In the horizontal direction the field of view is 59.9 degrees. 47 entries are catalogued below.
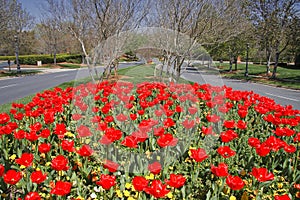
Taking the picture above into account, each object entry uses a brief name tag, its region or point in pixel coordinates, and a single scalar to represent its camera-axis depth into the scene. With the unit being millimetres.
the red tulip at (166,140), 2523
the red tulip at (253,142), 2766
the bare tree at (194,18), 8453
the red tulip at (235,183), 1940
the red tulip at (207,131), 3111
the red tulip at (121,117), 3396
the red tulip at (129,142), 2469
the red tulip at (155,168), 2154
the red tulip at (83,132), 2960
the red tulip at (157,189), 1803
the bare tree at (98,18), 8891
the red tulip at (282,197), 1814
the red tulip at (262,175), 2094
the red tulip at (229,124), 3319
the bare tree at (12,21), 19453
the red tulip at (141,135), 2737
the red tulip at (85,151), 2455
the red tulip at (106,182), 2002
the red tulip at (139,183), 1896
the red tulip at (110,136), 2691
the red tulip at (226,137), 2822
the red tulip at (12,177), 1901
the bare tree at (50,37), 32287
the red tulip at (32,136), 2752
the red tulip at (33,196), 1746
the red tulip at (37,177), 1988
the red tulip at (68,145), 2552
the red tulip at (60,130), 3023
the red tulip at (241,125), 3308
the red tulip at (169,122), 3363
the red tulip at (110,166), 2259
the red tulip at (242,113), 3828
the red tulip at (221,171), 2115
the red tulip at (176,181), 1989
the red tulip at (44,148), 2542
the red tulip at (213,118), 3658
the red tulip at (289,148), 2678
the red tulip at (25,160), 2217
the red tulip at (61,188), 1847
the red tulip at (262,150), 2535
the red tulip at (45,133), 2842
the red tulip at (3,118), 3377
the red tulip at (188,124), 3223
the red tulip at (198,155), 2330
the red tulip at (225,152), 2461
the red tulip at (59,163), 2163
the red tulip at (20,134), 2822
